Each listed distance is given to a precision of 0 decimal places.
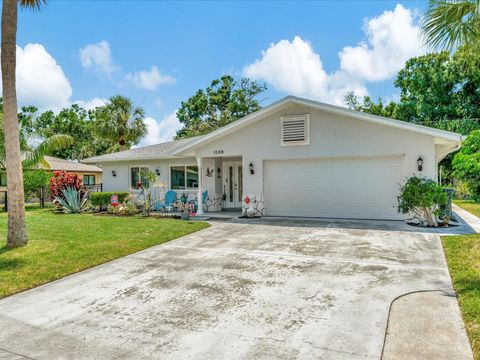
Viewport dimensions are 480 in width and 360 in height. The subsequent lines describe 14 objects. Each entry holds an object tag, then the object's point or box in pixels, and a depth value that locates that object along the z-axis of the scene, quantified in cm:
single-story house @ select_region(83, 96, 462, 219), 1142
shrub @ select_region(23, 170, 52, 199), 1957
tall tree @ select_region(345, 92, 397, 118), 3458
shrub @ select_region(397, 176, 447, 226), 1030
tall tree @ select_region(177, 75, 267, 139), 3922
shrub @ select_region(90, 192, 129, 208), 1673
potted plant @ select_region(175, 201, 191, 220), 1310
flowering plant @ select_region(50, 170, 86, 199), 1691
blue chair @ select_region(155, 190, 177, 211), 1527
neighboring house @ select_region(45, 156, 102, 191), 2880
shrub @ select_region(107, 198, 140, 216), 1496
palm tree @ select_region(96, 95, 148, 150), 2848
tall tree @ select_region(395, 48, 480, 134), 2811
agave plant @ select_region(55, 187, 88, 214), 1634
